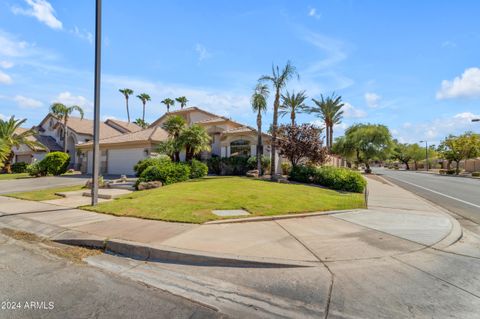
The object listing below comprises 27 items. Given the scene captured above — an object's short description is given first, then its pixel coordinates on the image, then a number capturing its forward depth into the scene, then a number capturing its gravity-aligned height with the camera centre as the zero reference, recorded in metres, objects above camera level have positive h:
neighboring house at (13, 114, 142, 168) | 36.01 +3.96
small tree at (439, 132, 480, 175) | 45.75 +3.50
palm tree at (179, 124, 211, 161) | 17.80 +1.62
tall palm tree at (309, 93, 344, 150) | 40.62 +8.04
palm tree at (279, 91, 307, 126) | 30.86 +6.93
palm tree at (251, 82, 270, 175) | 21.09 +4.80
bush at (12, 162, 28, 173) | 31.97 -0.52
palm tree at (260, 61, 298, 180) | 19.72 +5.56
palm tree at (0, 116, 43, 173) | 29.14 +2.70
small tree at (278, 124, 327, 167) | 19.58 +1.51
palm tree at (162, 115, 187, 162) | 18.10 +2.44
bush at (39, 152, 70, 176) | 25.11 -0.02
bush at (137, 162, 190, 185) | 15.27 -0.56
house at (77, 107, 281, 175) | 23.91 +1.93
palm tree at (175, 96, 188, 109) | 54.75 +12.74
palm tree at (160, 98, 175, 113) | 58.84 +13.26
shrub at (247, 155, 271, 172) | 21.77 +0.23
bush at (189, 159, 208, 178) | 18.22 -0.32
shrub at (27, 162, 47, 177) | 24.48 -0.65
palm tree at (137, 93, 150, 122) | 62.97 +15.13
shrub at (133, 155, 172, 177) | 18.95 +0.06
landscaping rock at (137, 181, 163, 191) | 14.27 -1.10
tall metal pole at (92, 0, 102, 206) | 9.71 +2.58
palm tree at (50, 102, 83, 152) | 33.56 +6.54
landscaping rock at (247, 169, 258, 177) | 20.94 -0.62
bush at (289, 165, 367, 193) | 15.53 -0.73
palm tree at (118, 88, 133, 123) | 62.16 +16.13
